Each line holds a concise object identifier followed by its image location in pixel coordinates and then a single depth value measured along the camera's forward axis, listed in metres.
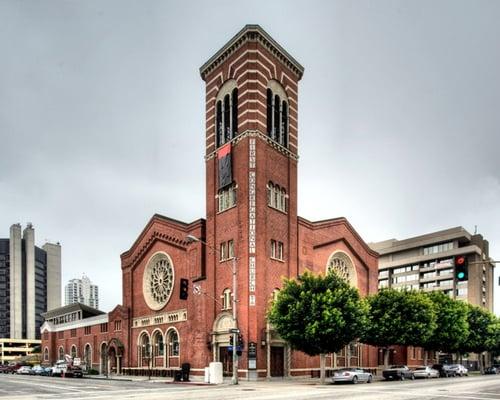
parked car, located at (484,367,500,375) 70.56
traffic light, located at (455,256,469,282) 20.62
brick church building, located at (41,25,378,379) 45.56
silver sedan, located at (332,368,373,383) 38.84
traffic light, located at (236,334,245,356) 37.31
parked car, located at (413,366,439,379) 48.03
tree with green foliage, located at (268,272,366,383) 38.78
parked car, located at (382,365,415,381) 44.56
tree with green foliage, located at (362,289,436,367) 49.53
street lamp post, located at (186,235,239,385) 36.50
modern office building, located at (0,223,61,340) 185.62
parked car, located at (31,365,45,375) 65.08
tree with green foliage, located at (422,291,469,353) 56.97
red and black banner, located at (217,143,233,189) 48.97
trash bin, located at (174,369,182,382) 42.50
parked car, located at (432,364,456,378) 53.03
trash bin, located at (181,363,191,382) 42.66
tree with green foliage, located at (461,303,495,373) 68.81
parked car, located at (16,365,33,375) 69.41
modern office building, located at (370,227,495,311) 112.38
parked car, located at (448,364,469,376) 55.08
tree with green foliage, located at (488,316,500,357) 70.88
